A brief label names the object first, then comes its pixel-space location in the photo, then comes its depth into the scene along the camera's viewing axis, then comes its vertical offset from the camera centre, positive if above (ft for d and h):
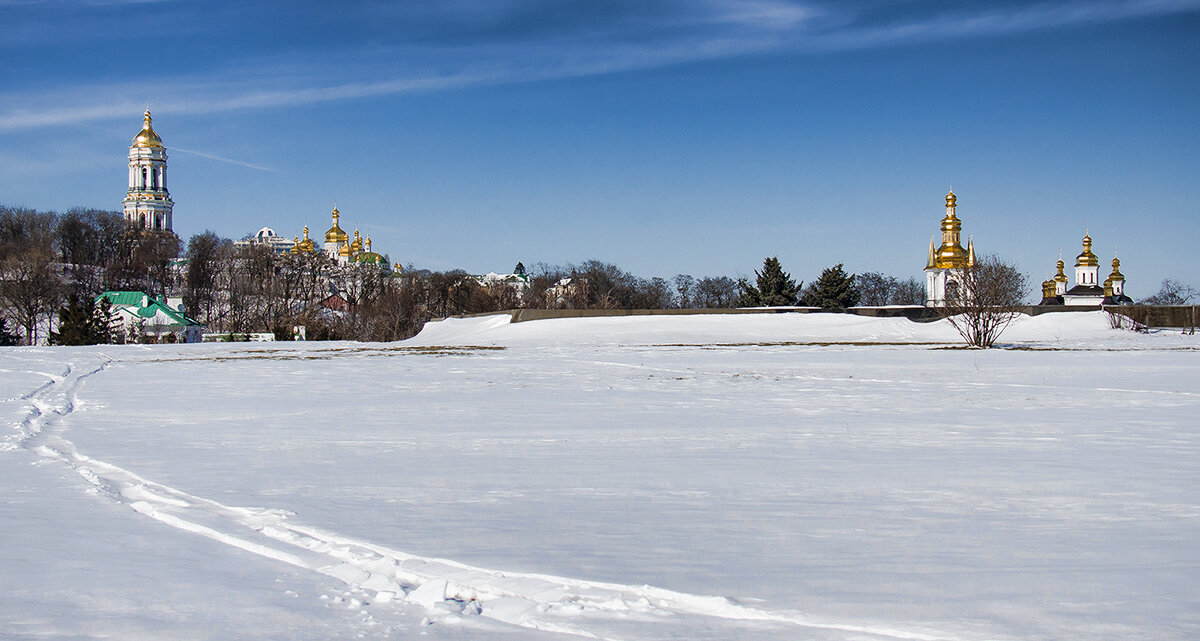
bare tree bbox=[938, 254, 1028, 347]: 111.96 +4.20
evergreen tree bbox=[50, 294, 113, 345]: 155.94 +0.23
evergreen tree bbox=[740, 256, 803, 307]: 210.79 +9.12
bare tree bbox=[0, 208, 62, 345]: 201.57 +10.11
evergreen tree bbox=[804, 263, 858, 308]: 215.31 +8.96
